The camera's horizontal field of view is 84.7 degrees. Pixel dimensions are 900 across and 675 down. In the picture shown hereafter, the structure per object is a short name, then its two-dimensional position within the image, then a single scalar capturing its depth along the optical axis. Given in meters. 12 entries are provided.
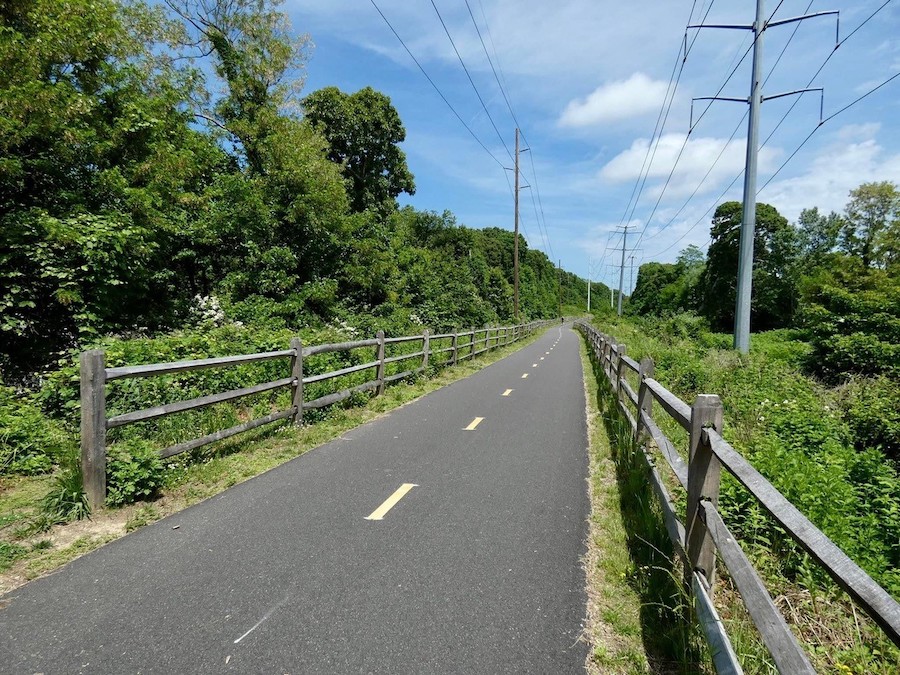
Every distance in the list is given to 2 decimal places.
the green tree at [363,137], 29.44
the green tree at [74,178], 9.77
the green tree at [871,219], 36.47
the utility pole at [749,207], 13.78
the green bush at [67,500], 4.34
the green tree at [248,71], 19.53
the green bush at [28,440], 5.56
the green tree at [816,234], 48.14
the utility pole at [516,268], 37.95
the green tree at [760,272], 48.56
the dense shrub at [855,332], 13.10
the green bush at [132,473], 4.72
